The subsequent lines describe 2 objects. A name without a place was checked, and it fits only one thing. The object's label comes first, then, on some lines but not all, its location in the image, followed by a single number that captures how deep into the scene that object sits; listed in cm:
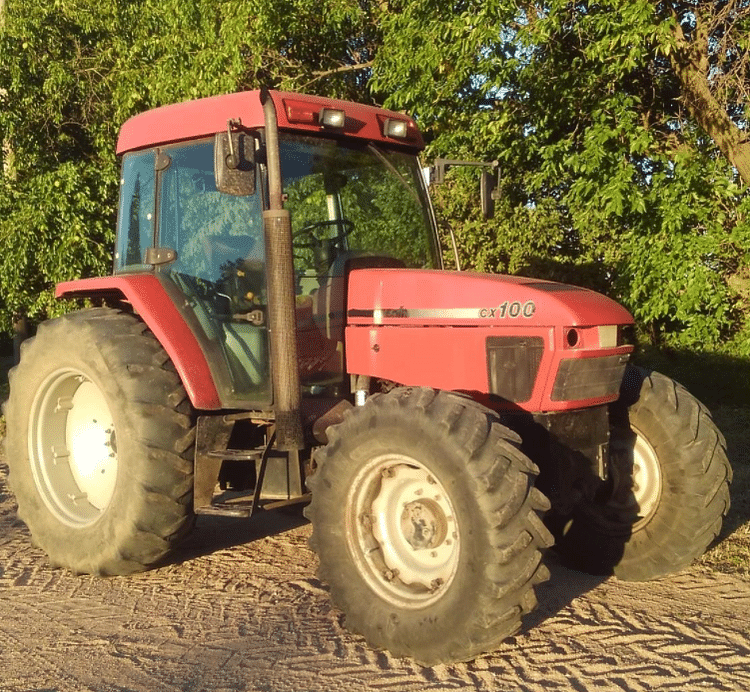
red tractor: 376
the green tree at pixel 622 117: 738
